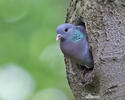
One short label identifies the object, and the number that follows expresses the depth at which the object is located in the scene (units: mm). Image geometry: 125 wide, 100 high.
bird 6625
